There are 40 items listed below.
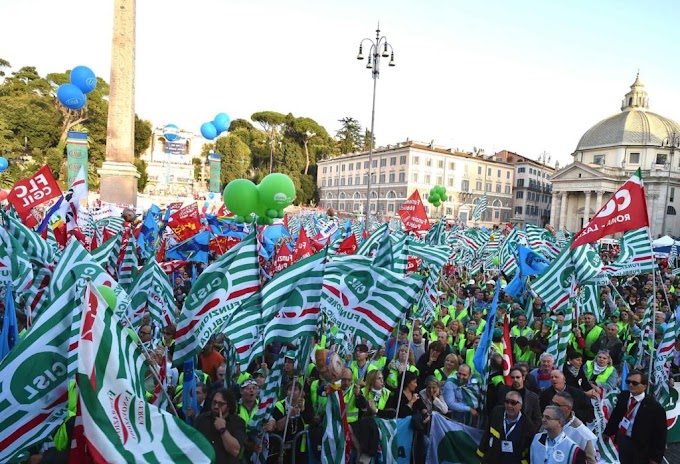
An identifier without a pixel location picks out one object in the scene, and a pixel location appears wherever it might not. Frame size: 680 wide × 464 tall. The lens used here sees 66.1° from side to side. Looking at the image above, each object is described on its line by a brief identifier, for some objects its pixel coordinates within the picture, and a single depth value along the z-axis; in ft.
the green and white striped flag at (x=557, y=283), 26.89
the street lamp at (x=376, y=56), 62.10
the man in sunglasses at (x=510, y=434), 14.88
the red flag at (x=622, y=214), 20.12
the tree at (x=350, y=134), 310.86
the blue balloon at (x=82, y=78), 72.95
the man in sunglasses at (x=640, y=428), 16.25
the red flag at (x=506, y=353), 20.58
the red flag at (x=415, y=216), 42.65
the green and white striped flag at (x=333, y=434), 15.80
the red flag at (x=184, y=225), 46.47
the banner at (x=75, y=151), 72.89
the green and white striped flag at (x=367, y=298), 17.60
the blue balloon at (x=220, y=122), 163.02
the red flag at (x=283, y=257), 33.01
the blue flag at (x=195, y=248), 39.40
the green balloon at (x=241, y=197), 31.78
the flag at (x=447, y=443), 17.49
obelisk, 66.59
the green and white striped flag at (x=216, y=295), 16.14
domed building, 224.33
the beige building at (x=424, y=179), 237.86
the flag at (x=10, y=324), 17.40
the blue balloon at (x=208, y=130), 159.12
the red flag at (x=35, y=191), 30.11
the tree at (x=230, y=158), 242.78
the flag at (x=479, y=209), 63.42
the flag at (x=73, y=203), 30.25
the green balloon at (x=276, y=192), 30.32
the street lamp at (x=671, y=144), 234.38
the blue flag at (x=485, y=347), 20.39
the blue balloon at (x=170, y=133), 190.19
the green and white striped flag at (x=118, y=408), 9.70
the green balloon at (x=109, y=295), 16.81
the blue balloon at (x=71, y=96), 71.20
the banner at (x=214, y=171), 178.50
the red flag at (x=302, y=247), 34.91
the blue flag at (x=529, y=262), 34.94
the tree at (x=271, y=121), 291.83
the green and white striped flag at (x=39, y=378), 10.21
